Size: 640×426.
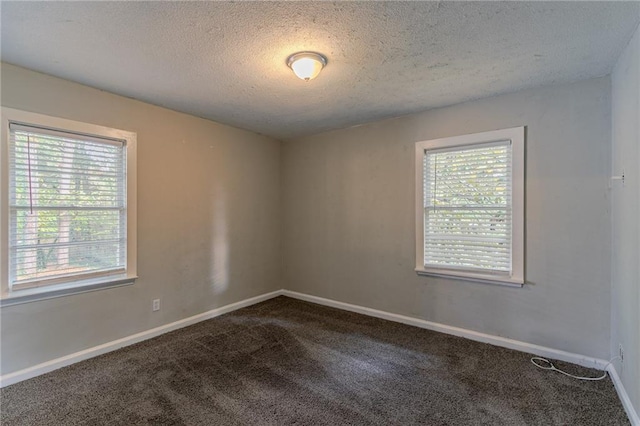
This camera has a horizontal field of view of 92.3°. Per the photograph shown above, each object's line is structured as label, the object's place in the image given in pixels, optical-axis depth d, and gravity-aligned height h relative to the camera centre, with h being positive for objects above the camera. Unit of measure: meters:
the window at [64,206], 2.36 +0.06
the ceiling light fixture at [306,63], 2.16 +1.08
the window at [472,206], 2.87 +0.08
